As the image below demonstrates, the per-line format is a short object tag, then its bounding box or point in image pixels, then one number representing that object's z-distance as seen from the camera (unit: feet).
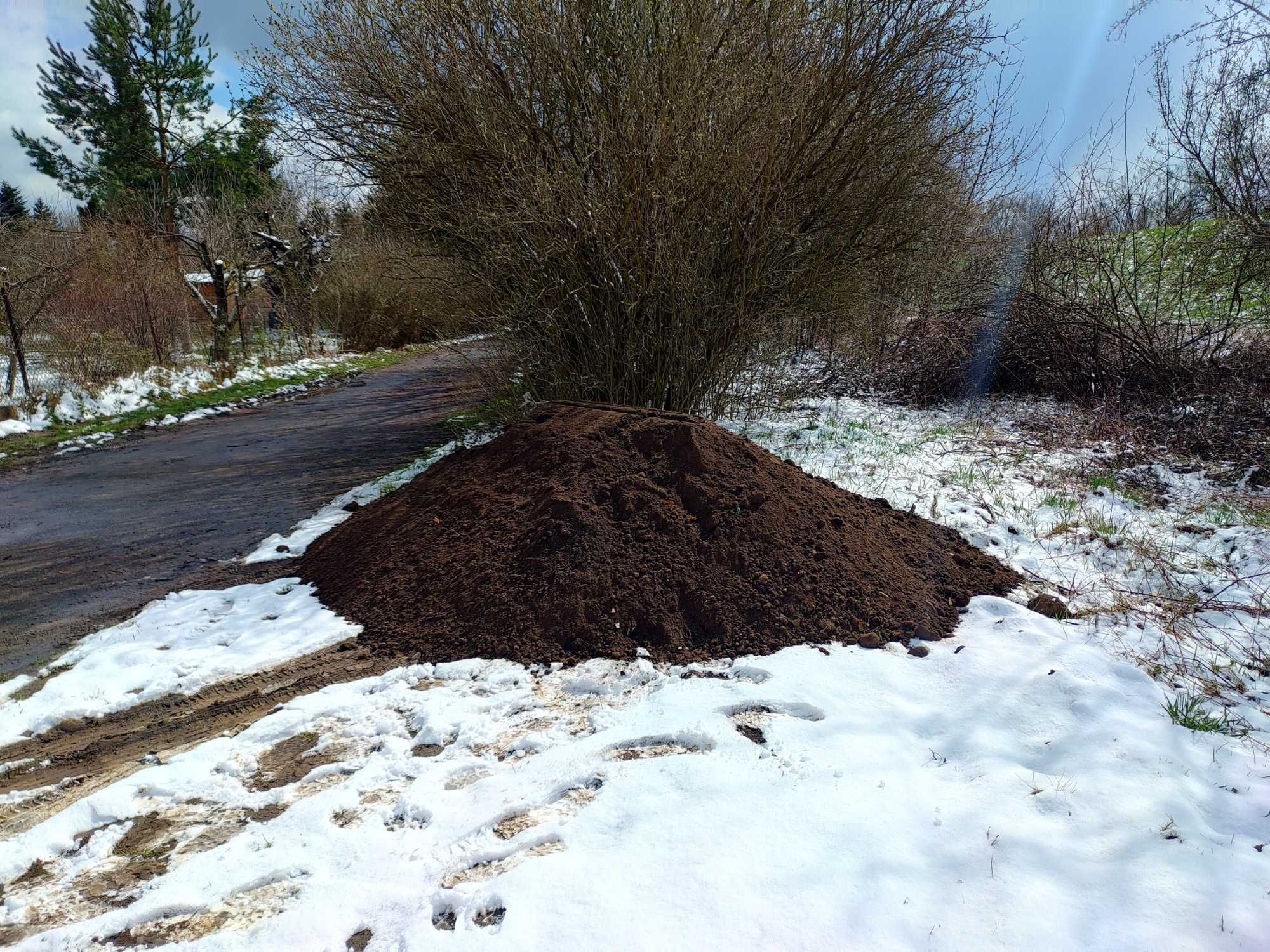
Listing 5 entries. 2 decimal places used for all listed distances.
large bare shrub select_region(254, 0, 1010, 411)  21.21
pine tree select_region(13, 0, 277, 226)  72.90
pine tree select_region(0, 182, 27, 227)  120.47
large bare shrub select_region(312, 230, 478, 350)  70.28
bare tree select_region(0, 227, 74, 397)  34.37
